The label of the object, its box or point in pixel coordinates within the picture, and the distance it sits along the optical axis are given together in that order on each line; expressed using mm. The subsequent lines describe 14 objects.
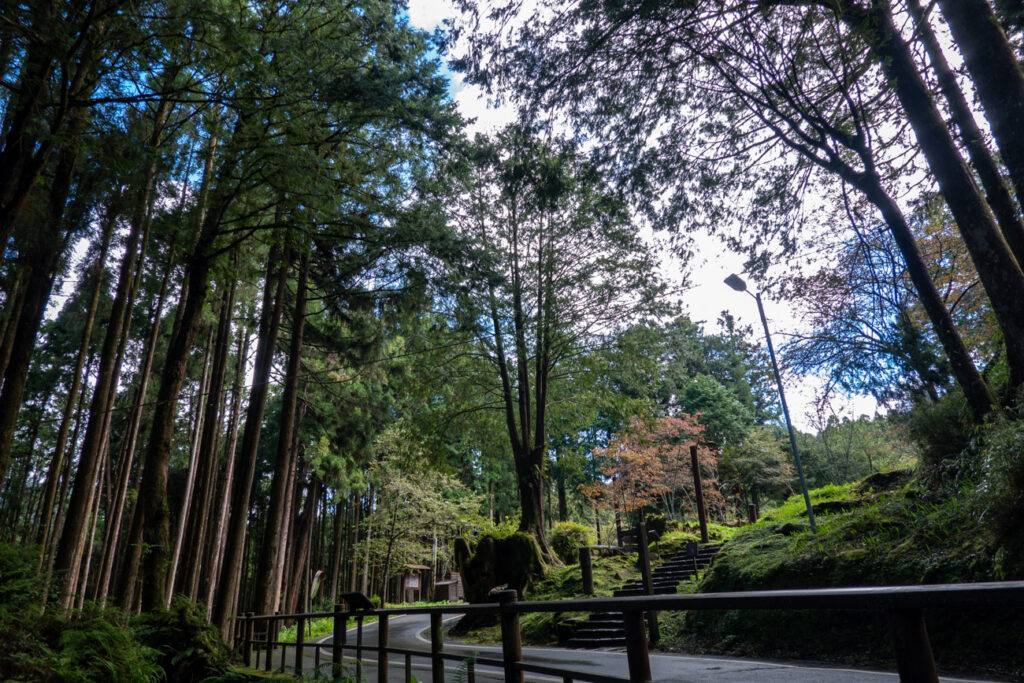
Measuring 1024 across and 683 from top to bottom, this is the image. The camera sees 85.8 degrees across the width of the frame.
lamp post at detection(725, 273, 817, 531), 13630
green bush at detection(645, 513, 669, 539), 19047
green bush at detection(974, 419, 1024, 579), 5609
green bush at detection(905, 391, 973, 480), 8336
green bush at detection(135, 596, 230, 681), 5578
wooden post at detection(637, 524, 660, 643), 9519
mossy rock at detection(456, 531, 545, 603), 14477
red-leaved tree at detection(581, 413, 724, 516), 24656
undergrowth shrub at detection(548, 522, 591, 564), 16922
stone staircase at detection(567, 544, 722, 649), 10148
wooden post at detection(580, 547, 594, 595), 11992
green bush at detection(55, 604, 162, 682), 4536
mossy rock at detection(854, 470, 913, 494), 11453
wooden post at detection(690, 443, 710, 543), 16031
